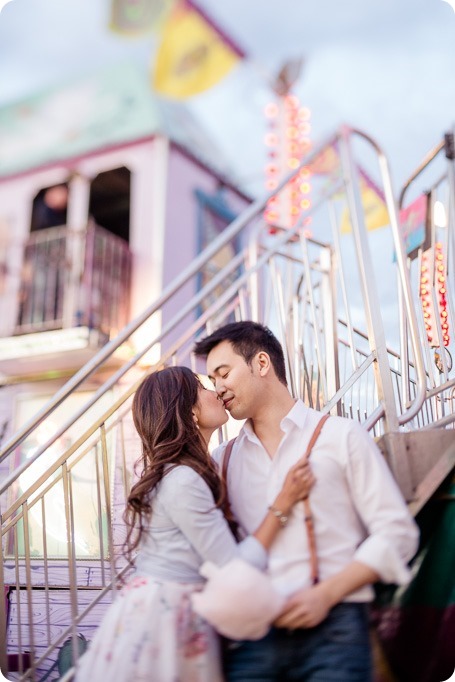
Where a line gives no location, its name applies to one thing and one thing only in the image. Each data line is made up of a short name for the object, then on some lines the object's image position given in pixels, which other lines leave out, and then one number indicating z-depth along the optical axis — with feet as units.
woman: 4.37
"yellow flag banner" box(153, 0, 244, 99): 15.44
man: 4.18
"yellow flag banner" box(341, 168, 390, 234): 8.51
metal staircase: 6.00
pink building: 18.53
